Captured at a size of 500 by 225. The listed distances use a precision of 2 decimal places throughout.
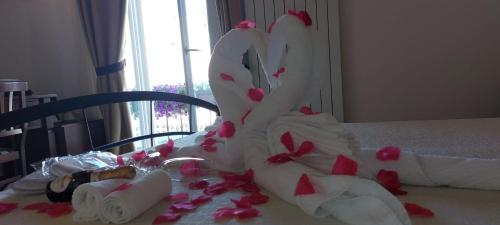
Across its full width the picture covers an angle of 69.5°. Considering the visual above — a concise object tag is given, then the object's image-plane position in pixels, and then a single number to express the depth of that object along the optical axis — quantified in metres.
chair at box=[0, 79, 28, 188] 1.74
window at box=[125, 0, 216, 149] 2.86
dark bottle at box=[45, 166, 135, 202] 0.82
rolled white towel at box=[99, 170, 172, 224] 0.69
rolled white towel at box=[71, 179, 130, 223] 0.71
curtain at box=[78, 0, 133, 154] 2.80
